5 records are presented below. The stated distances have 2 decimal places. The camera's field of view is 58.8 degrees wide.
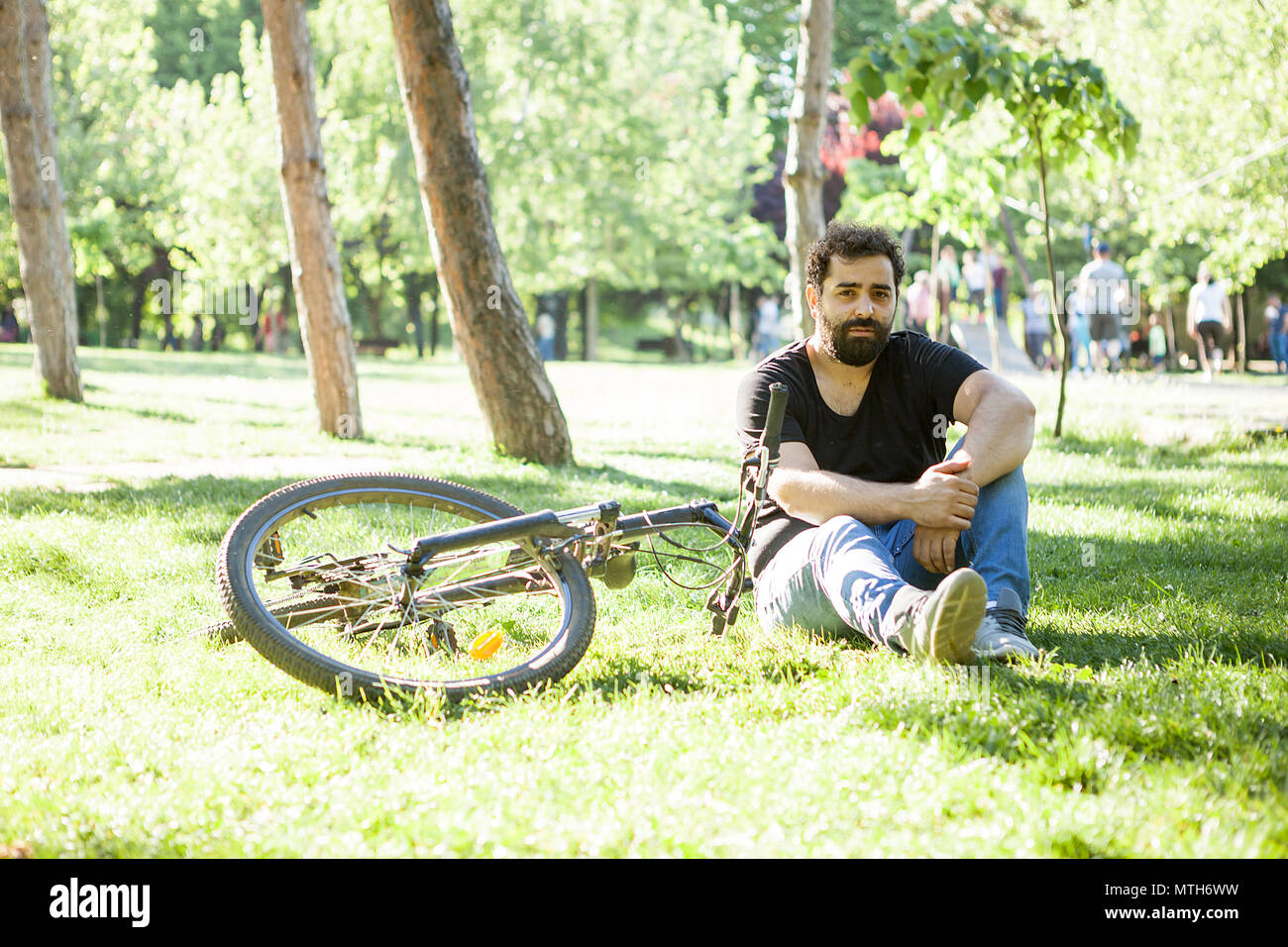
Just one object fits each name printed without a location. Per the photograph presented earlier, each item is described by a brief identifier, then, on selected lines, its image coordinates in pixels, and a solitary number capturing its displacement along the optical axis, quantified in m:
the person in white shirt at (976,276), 23.20
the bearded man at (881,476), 3.67
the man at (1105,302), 17.33
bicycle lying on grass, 3.38
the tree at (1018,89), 6.47
